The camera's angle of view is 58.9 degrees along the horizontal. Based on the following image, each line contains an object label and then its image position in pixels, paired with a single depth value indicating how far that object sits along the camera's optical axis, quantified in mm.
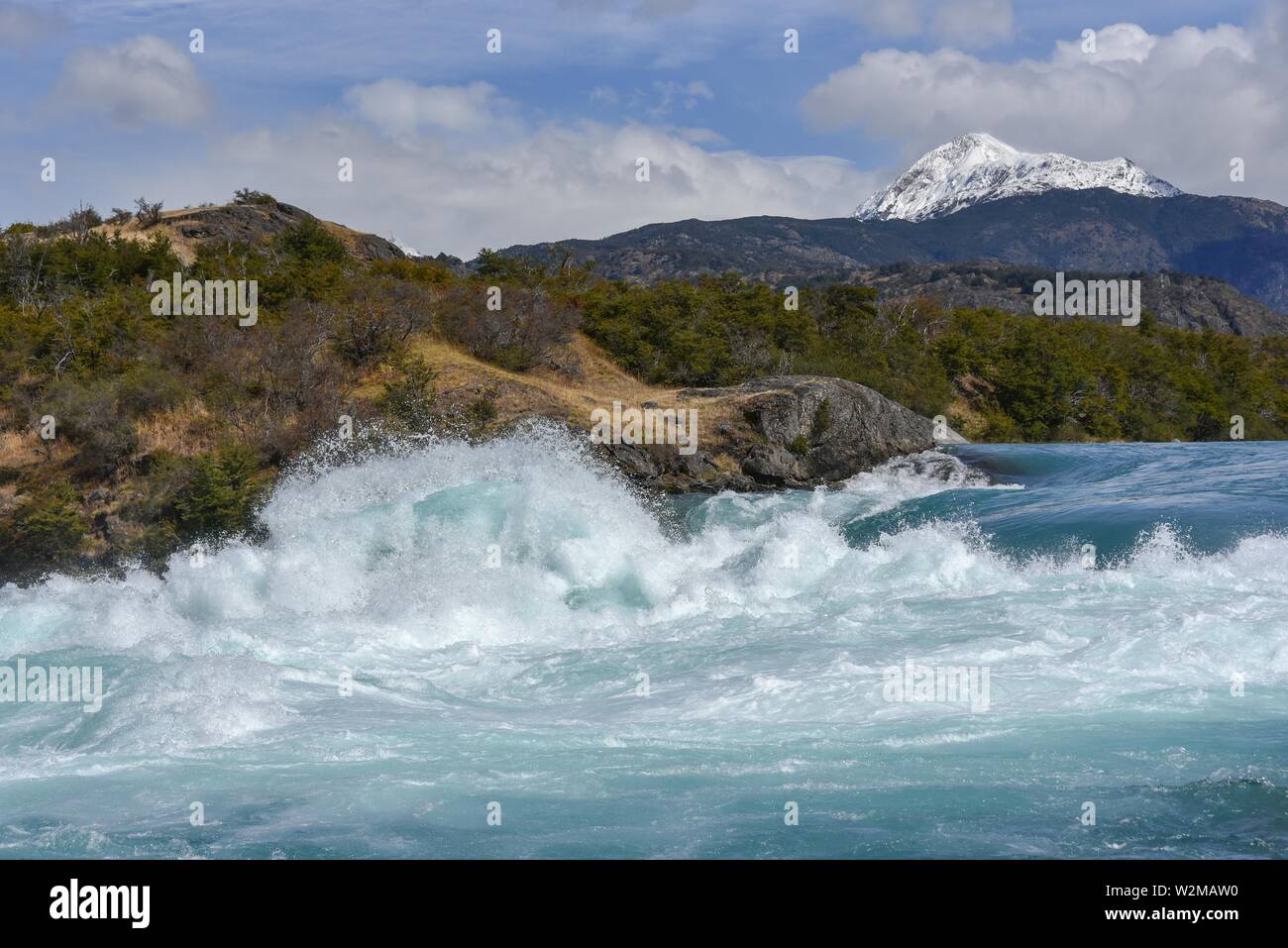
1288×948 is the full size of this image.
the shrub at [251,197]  48156
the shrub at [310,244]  40594
